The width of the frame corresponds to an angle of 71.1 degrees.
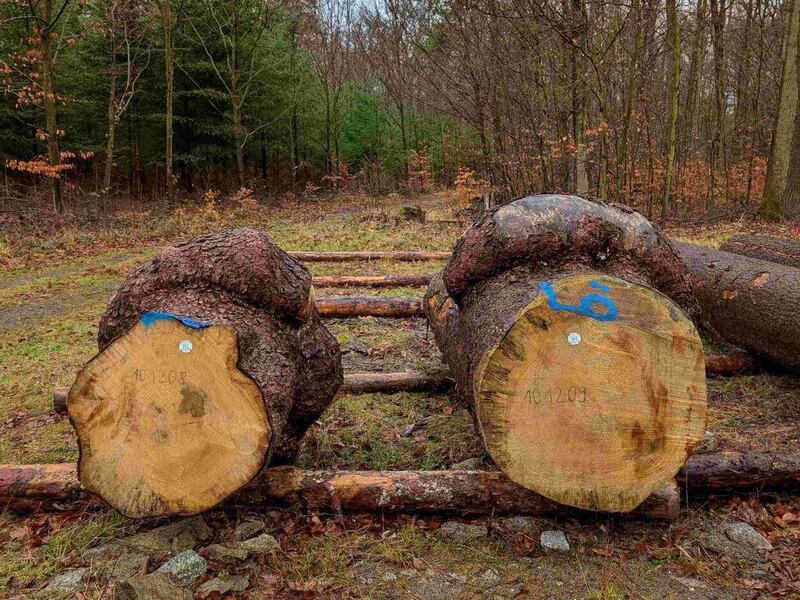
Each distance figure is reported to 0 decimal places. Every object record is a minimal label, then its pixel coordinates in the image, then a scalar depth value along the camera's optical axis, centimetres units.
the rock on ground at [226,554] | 229
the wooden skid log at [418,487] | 254
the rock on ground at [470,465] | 298
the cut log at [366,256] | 918
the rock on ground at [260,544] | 234
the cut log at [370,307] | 568
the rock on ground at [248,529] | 245
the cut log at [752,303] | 408
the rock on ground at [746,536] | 238
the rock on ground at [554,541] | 237
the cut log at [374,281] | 734
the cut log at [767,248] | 531
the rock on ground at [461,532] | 246
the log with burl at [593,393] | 231
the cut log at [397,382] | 421
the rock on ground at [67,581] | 215
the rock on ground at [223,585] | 212
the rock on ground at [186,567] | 218
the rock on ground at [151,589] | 197
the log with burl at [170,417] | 232
